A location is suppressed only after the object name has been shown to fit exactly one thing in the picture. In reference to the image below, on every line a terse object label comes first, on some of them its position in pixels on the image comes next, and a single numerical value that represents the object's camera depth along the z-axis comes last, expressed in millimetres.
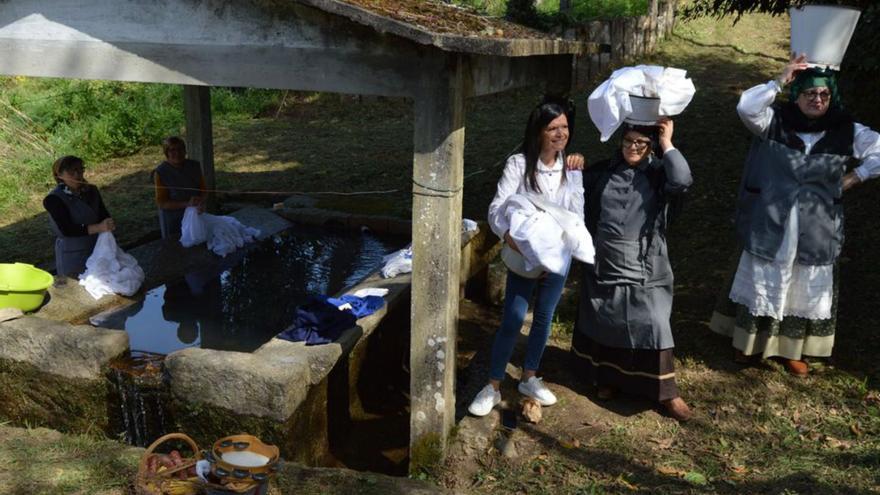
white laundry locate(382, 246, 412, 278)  6422
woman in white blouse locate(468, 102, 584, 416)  4402
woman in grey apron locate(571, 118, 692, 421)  4598
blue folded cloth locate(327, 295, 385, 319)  5562
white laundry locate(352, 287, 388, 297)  5910
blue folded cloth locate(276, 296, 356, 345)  5051
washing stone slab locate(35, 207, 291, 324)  6090
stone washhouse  4039
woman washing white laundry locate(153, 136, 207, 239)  7621
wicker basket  3699
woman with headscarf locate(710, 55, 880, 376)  4723
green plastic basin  5477
